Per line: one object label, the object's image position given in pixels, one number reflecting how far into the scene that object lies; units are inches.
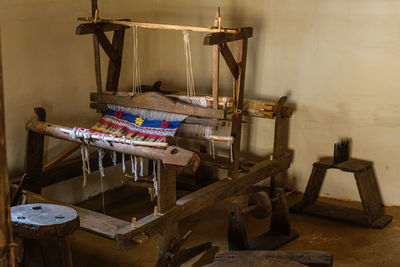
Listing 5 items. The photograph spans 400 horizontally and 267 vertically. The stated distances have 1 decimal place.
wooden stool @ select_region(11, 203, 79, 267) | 113.0
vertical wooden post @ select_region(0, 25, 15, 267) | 84.8
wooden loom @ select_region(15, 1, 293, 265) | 158.6
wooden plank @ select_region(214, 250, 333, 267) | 133.9
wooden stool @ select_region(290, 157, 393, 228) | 207.6
